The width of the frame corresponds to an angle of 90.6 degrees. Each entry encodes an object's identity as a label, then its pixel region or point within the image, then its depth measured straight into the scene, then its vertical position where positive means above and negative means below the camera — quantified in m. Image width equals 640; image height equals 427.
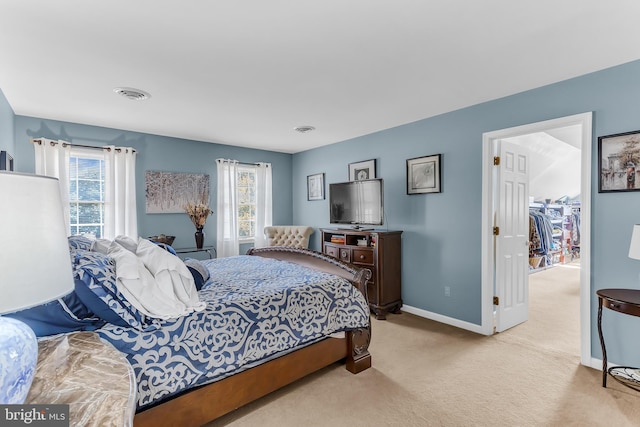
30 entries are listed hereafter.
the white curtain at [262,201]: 5.70 +0.18
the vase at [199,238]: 4.76 -0.40
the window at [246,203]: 5.58 +0.14
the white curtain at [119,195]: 4.22 +0.22
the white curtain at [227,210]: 5.20 +0.02
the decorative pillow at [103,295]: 1.55 -0.42
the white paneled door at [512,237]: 3.47 -0.30
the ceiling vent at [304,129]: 4.35 +1.15
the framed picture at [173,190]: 4.58 +0.32
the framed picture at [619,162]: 2.45 +0.38
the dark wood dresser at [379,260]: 3.98 -0.65
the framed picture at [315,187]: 5.59 +0.44
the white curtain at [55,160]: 3.75 +0.62
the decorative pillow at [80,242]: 2.09 -0.22
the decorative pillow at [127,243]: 2.24 -0.23
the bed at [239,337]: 1.62 -0.78
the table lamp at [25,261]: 0.66 -0.11
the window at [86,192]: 4.07 +0.25
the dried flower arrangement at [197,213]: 4.77 -0.03
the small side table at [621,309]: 2.13 -0.68
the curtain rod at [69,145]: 3.73 +0.84
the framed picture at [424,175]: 3.86 +0.46
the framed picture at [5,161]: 2.76 +0.46
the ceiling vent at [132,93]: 2.93 +1.13
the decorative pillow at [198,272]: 2.27 -0.46
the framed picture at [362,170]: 4.67 +0.62
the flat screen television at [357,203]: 4.15 +0.12
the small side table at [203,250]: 4.64 -0.59
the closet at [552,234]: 6.71 -0.53
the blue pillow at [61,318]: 1.44 -0.50
